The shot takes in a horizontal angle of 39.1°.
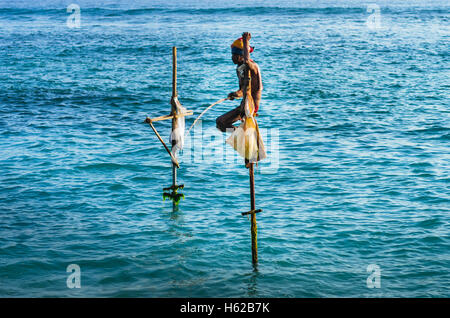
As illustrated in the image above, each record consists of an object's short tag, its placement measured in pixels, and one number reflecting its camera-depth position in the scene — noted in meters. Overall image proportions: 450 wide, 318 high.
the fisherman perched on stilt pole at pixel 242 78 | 12.91
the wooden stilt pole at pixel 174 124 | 16.52
